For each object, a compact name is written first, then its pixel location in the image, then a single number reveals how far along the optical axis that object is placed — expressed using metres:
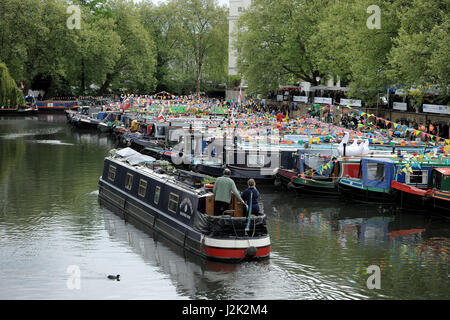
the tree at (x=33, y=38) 85.12
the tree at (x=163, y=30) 106.62
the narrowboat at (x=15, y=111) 80.12
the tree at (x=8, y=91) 77.00
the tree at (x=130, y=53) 96.69
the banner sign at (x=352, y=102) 58.69
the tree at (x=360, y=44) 49.72
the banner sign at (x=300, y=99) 70.89
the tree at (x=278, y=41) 71.06
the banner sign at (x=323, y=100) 63.98
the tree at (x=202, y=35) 106.25
